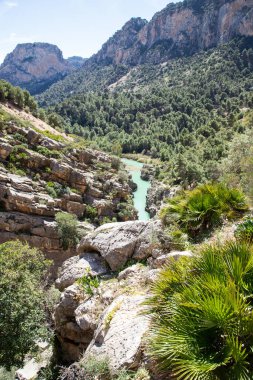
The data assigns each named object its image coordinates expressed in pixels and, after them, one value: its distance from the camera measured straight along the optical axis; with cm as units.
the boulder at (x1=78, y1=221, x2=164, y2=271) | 933
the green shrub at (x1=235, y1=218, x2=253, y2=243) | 593
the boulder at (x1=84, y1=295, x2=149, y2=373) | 530
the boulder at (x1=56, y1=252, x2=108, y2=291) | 951
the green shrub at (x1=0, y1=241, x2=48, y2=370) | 982
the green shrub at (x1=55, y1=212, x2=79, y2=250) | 3009
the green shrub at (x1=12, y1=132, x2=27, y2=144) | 3550
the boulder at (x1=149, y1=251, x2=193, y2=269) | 697
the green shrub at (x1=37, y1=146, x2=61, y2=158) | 3603
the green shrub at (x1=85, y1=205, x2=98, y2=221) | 3519
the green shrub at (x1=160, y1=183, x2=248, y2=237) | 862
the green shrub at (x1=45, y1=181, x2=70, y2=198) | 3297
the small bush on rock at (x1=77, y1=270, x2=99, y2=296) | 852
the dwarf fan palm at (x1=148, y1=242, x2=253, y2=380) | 344
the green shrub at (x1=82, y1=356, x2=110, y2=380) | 513
